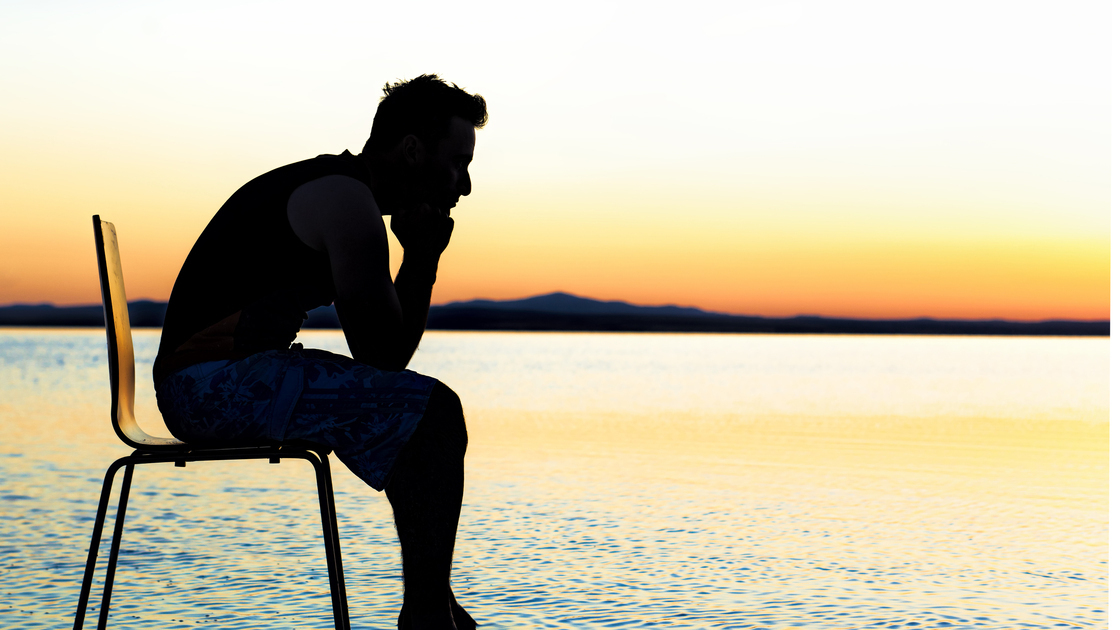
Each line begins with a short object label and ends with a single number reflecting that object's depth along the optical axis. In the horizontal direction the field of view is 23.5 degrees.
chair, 4.85
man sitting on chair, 4.84
